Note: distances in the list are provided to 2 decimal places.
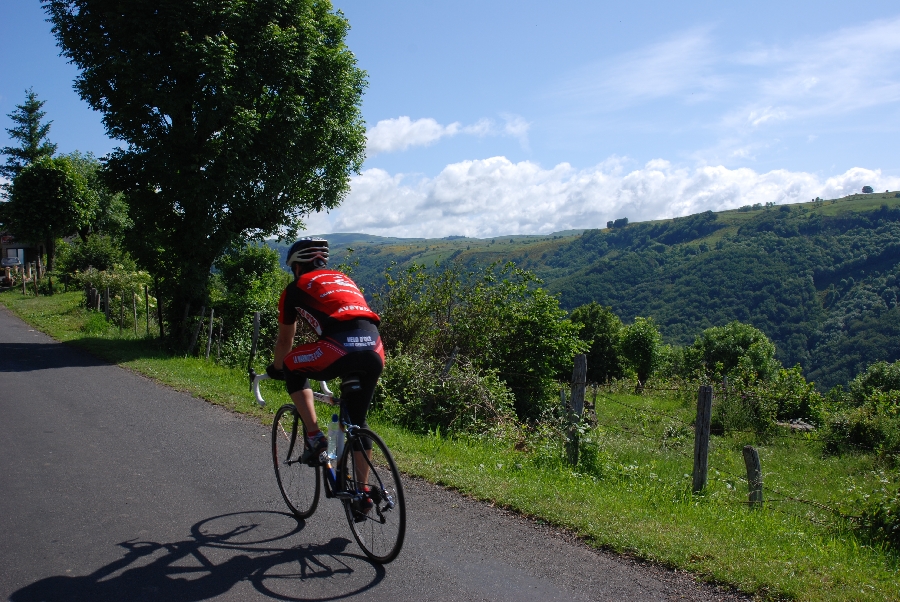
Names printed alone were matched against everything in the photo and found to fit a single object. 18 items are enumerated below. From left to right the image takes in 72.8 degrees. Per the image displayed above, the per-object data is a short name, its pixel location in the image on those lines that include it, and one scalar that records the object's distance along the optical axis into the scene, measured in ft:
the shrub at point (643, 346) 187.11
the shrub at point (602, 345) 205.05
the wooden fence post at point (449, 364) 35.42
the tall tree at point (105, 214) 142.72
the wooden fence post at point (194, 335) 53.31
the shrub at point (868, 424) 67.36
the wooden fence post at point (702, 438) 22.47
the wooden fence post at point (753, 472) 22.24
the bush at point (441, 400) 31.89
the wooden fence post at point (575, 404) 24.08
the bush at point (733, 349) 185.37
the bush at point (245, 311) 52.51
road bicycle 13.80
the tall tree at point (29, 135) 171.75
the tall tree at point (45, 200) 104.53
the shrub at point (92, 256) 117.80
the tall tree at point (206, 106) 50.14
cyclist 13.69
